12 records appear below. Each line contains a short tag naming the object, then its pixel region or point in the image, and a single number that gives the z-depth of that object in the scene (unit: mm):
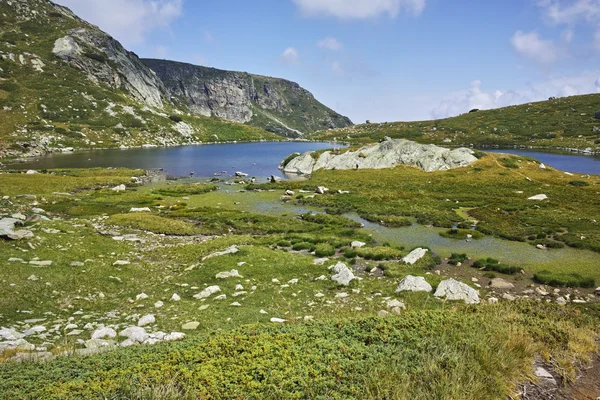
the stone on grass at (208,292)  18266
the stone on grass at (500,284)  23408
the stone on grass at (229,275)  21330
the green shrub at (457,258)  28766
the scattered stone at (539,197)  54344
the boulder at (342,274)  21125
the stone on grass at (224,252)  25672
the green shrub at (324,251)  29281
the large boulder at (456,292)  18875
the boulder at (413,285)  20031
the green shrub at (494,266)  26375
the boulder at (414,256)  27203
